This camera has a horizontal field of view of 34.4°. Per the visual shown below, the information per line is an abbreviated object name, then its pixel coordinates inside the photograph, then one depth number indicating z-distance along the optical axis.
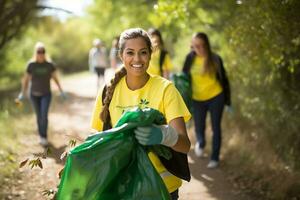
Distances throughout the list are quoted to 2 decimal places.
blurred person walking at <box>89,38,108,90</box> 16.53
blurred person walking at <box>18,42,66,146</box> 9.32
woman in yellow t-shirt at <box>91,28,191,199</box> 3.08
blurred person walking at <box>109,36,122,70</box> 12.88
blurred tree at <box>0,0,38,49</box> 15.49
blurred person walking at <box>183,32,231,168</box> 7.80
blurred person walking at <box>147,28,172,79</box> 8.52
